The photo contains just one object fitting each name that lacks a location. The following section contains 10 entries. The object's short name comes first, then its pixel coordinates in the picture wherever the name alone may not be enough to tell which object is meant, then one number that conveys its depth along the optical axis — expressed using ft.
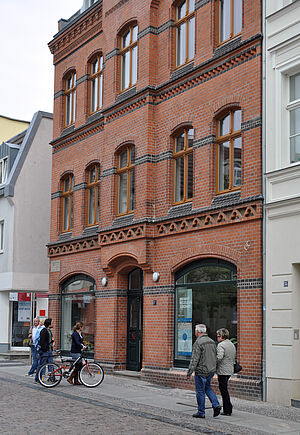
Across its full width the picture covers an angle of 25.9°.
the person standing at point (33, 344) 63.82
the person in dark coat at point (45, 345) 59.77
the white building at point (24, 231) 95.35
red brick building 51.34
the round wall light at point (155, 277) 59.88
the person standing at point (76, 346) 56.95
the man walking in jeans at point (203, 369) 40.04
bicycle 55.62
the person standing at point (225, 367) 40.65
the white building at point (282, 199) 45.55
